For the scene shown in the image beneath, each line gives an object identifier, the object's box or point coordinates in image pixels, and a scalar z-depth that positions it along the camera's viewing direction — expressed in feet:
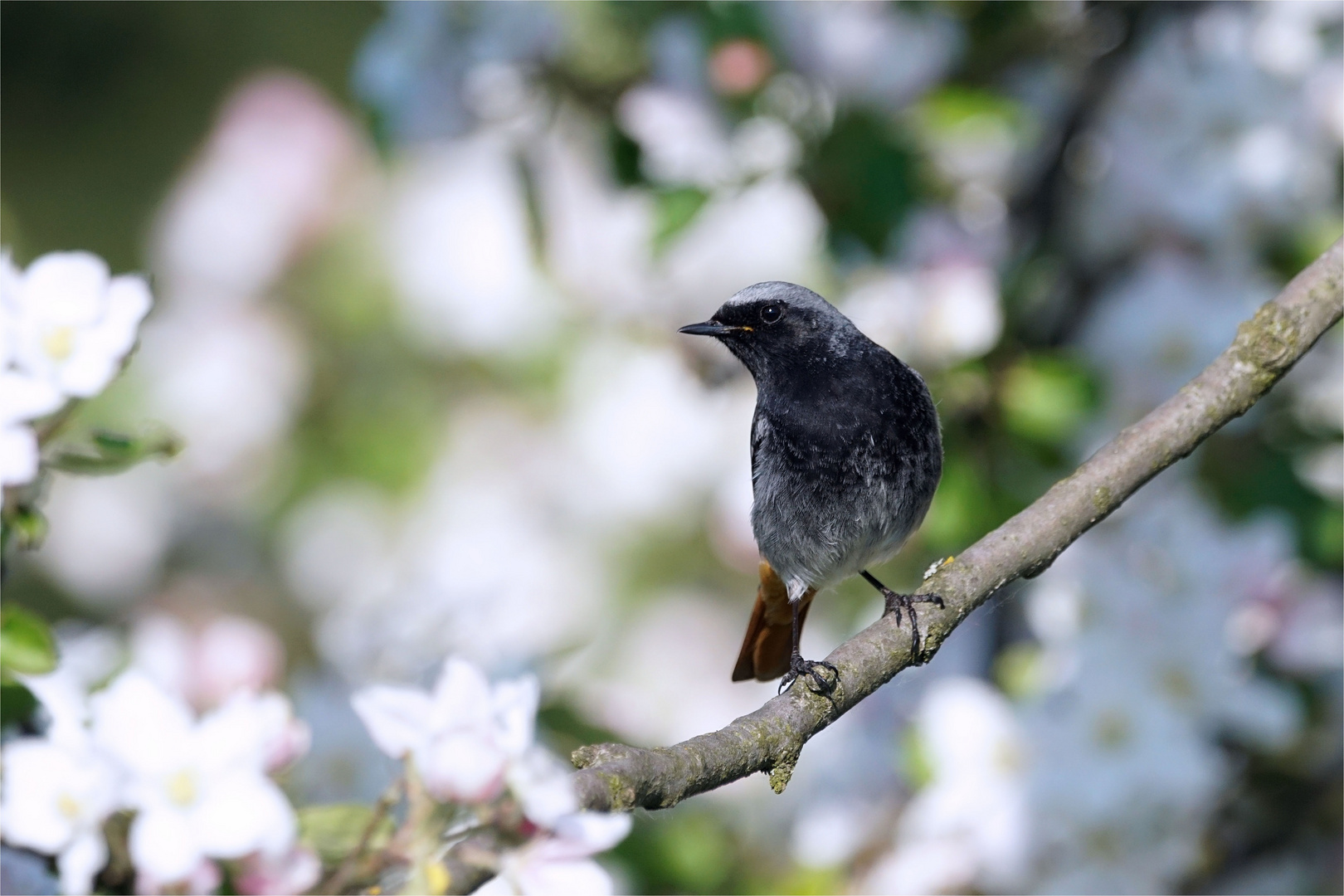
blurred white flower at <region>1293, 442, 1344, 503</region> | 17.42
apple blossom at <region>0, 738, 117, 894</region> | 7.30
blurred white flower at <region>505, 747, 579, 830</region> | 7.32
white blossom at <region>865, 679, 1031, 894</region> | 15.35
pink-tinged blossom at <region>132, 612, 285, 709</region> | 13.76
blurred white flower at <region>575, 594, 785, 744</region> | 20.27
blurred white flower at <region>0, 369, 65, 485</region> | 8.22
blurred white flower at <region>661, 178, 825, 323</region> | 20.42
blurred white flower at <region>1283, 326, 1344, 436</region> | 17.70
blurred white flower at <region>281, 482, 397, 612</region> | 24.27
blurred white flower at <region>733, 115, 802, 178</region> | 17.11
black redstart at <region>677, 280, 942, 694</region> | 13.65
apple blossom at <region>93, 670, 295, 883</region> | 7.50
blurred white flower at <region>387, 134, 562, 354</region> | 23.85
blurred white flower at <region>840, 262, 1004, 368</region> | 16.99
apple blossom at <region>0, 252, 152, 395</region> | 8.62
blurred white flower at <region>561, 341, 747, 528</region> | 21.20
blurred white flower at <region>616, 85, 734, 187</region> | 16.90
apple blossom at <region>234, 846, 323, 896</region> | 8.14
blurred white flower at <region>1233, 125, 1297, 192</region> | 17.43
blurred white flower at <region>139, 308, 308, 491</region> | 25.77
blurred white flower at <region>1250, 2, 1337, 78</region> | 18.34
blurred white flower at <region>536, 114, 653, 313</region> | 21.54
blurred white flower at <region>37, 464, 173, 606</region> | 26.78
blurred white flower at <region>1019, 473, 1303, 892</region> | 15.08
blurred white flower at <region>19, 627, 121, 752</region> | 7.82
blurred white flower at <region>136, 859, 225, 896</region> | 7.62
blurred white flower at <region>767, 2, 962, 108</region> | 17.34
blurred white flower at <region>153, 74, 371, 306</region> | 27.04
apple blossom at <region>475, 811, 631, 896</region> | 7.48
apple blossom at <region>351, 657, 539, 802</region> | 7.74
